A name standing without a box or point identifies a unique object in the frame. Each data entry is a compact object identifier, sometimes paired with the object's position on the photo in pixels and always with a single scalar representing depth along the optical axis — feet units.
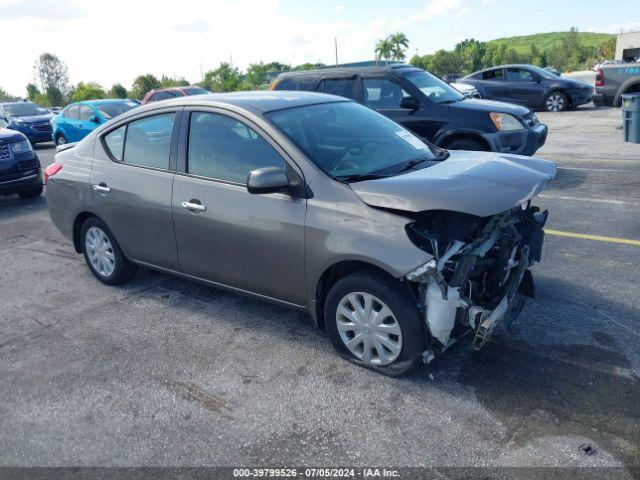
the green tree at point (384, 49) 313.53
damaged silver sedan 11.31
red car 64.18
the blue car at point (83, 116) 49.08
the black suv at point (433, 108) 27.73
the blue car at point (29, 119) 59.98
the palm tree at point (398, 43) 312.09
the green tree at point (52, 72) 256.93
